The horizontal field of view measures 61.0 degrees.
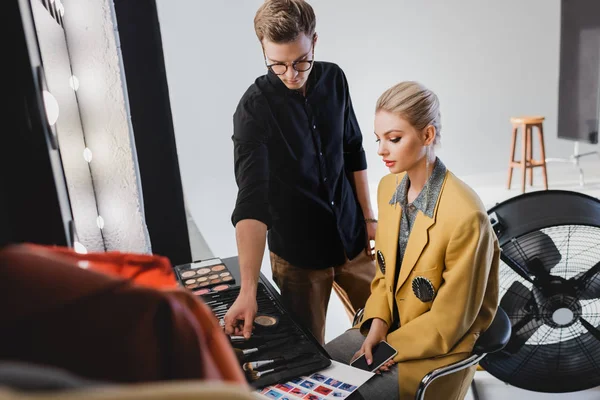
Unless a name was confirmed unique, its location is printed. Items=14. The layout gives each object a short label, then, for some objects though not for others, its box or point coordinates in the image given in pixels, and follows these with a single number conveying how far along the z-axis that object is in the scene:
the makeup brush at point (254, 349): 1.01
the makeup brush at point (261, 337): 1.07
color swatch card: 0.88
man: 1.31
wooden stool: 4.38
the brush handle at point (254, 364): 0.97
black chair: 1.16
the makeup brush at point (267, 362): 0.97
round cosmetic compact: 1.13
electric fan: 1.57
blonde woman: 1.23
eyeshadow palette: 1.34
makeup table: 1.08
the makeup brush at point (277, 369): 0.94
